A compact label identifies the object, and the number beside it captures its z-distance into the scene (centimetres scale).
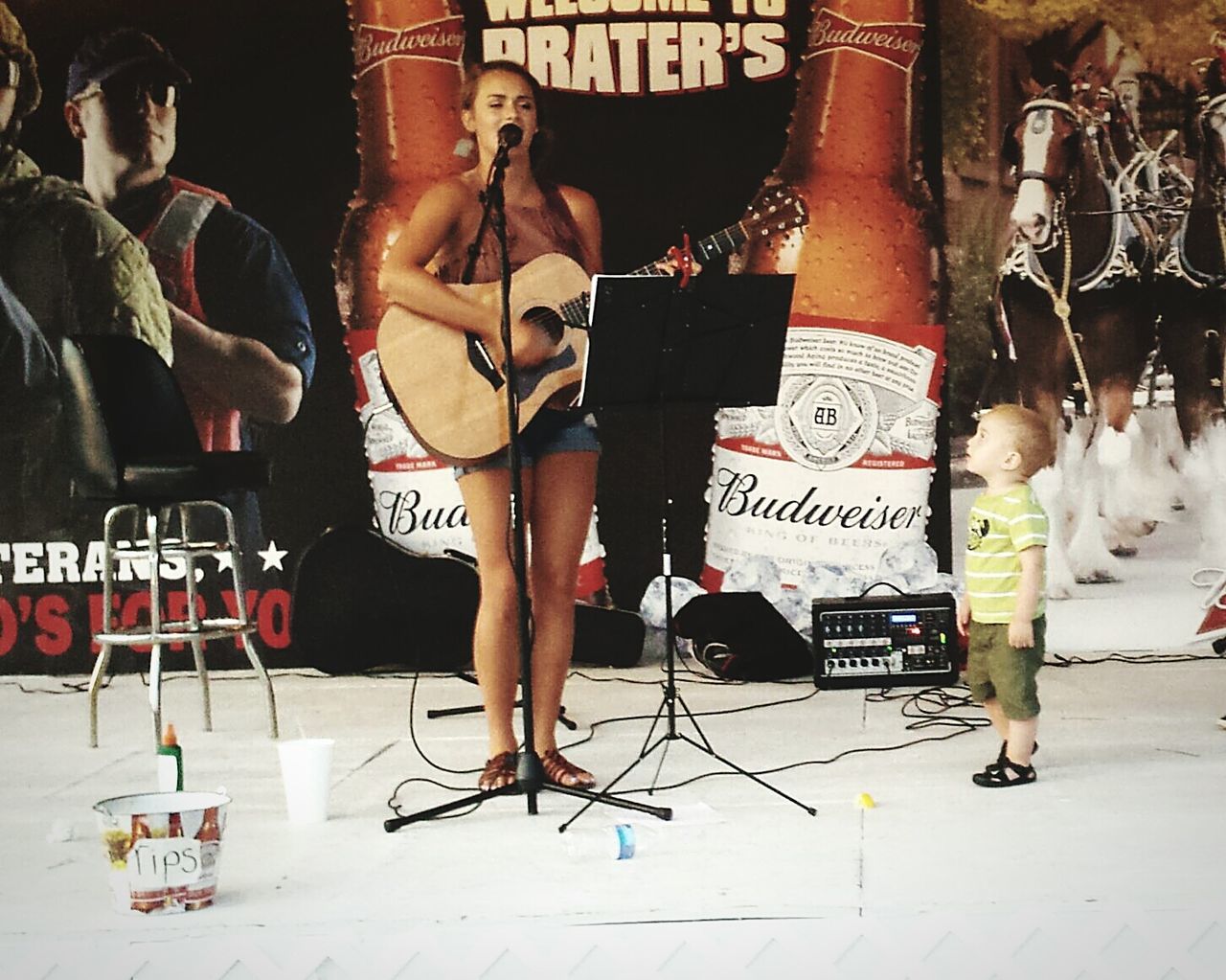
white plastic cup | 288
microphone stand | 271
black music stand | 284
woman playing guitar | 306
